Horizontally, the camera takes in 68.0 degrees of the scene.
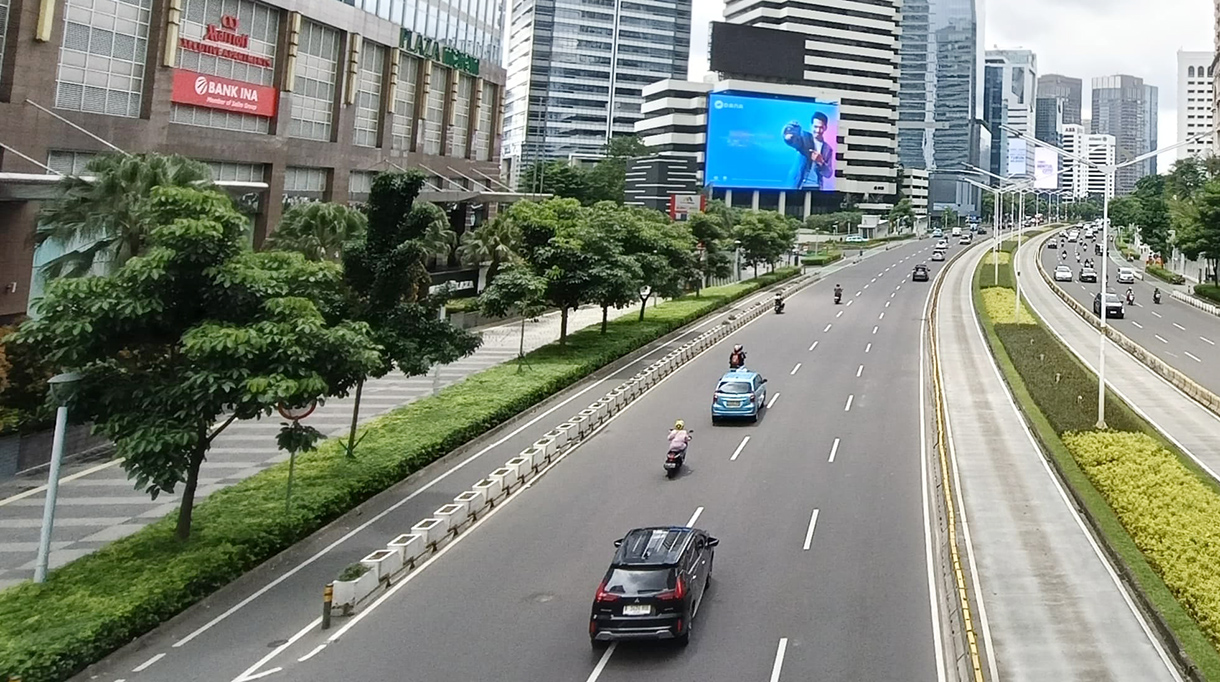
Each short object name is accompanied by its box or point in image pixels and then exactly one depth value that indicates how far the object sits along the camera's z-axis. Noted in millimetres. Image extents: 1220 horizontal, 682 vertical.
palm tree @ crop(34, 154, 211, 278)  20562
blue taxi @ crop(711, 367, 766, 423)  31703
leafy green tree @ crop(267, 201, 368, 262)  28812
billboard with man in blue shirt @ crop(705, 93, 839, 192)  153375
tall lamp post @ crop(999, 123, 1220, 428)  29312
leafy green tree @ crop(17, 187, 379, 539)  16906
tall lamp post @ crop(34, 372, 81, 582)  16781
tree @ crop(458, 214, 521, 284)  59438
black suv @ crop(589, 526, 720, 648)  14258
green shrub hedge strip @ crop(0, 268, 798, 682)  14055
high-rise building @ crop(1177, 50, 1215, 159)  162488
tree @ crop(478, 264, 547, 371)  41688
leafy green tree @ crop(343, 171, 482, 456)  25078
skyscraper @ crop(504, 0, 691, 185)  188750
